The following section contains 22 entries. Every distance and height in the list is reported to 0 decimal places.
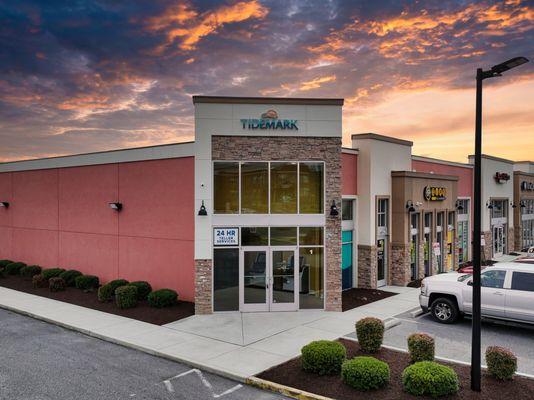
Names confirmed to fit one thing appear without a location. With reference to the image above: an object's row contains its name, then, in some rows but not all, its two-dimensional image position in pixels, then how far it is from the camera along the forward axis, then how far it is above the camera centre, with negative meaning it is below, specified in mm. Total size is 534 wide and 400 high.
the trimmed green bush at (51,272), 21031 -3546
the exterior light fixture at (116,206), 19453 -423
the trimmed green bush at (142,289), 17531 -3594
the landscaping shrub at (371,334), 11453 -3457
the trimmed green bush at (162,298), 16359 -3683
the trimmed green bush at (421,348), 10234 -3403
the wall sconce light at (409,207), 21500 -503
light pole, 8961 -1043
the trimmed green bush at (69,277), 20719 -3657
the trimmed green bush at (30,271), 22781 -3743
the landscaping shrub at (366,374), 9258 -3637
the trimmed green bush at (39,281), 20359 -3825
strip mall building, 15945 -597
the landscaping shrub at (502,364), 9500 -3488
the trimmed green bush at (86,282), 19641 -3718
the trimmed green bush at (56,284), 19561 -3803
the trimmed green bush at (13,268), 23766 -3760
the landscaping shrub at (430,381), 8797 -3585
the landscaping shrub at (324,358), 10094 -3598
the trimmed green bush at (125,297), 16391 -3641
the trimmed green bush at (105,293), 17453 -3712
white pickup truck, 13266 -3013
